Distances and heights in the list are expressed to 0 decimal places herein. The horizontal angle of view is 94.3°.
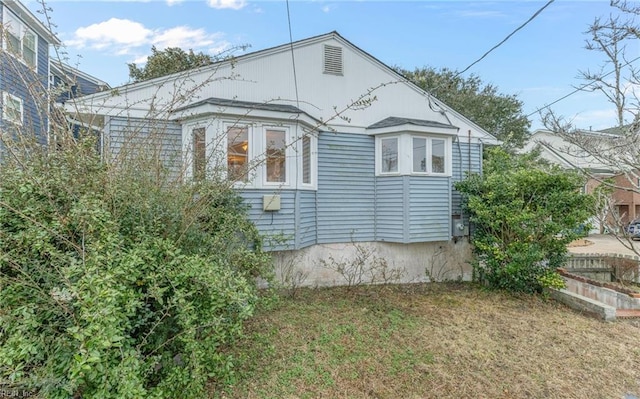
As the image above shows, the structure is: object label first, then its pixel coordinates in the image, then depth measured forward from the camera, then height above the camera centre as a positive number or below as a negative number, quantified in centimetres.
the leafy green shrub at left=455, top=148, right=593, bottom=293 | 658 -45
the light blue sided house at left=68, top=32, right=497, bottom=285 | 637 +126
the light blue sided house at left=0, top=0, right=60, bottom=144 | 305 +112
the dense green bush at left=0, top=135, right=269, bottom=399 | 243 -77
